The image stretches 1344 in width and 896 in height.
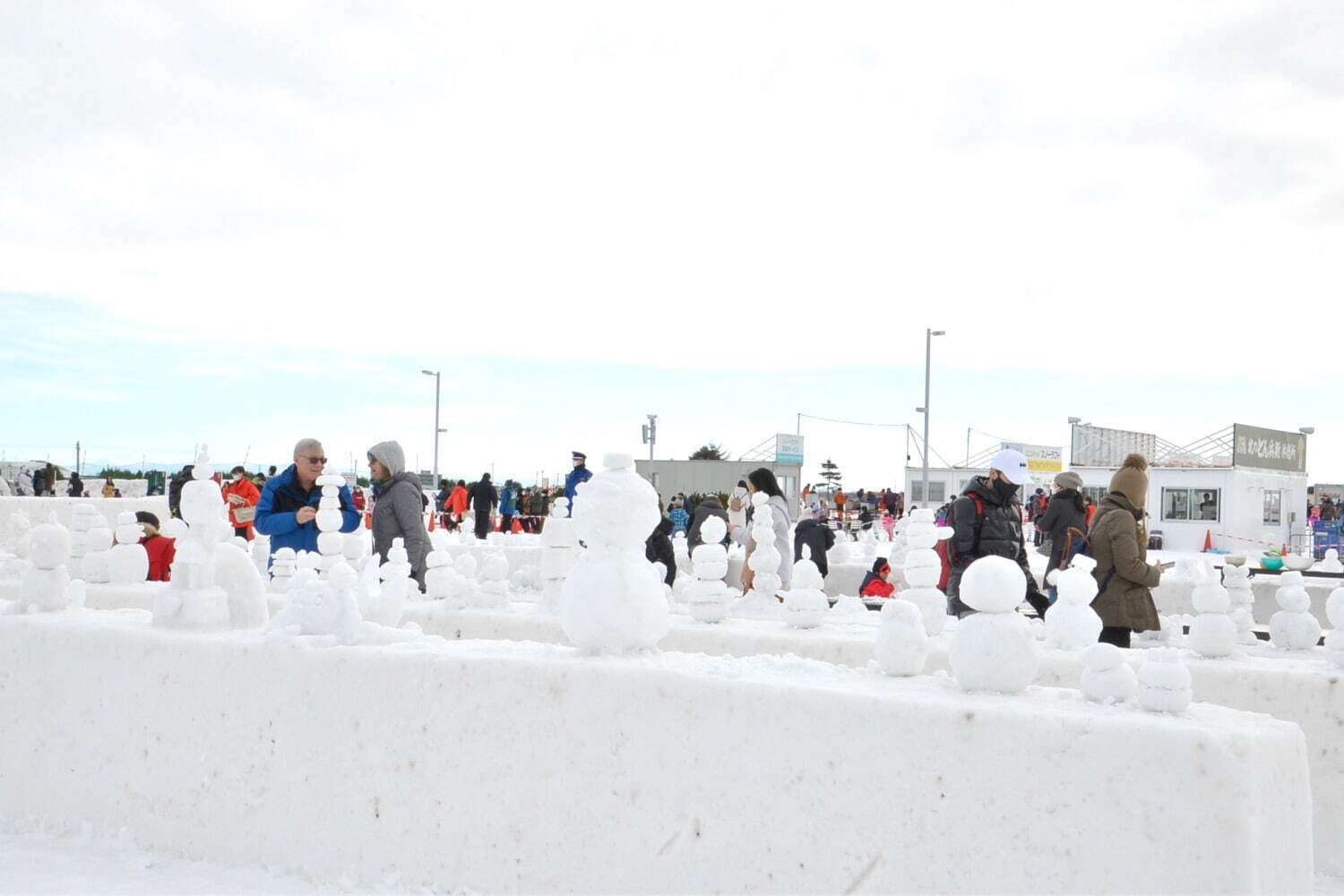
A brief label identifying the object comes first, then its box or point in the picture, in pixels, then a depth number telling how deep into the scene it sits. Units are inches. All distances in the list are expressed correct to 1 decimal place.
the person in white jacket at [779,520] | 313.7
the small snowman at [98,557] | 242.5
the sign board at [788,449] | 1524.4
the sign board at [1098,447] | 1146.7
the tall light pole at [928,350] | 1096.8
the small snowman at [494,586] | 236.7
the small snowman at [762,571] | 239.1
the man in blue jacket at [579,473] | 422.3
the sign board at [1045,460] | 1469.0
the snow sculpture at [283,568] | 223.6
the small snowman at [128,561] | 241.1
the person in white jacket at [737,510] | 453.7
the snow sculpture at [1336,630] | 157.0
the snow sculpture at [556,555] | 228.8
